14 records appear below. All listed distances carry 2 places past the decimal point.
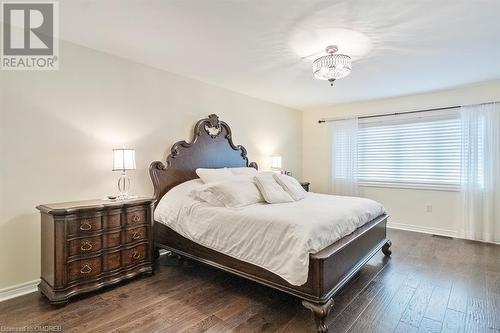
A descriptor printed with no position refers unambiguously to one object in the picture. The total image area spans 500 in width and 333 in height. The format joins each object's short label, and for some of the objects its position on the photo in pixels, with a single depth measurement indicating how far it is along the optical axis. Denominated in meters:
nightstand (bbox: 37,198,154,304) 2.16
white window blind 4.23
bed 1.93
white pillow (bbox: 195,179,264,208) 2.73
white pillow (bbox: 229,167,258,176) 3.69
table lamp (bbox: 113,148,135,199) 2.69
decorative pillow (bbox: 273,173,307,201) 3.24
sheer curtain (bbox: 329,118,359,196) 5.12
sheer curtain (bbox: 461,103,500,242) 3.85
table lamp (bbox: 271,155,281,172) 4.94
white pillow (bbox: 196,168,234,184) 3.37
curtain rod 4.22
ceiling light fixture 2.59
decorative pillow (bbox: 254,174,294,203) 2.96
